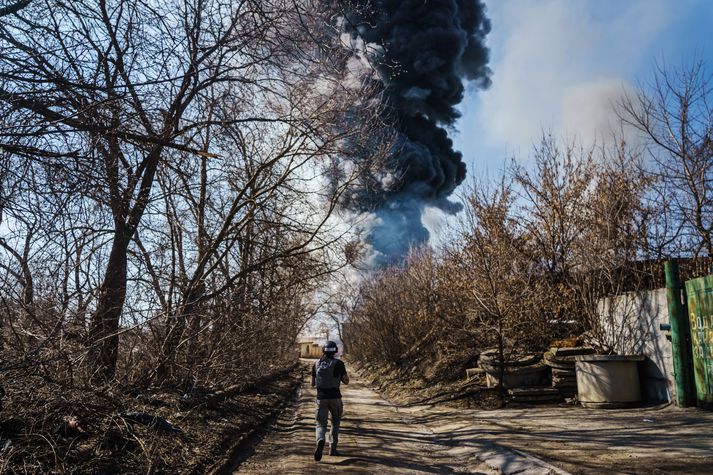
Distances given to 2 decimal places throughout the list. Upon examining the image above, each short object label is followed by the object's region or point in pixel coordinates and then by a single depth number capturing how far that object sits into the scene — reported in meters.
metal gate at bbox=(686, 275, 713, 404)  8.84
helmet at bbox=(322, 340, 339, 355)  8.67
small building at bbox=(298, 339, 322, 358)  75.50
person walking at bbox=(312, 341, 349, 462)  7.99
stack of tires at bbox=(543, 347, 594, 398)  12.41
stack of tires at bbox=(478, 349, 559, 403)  12.55
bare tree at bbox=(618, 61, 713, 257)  12.31
